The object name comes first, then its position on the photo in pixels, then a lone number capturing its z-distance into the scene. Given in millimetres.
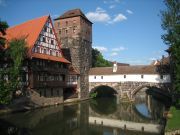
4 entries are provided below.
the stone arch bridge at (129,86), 26010
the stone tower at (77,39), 29428
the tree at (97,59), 40340
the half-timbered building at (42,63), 20391
